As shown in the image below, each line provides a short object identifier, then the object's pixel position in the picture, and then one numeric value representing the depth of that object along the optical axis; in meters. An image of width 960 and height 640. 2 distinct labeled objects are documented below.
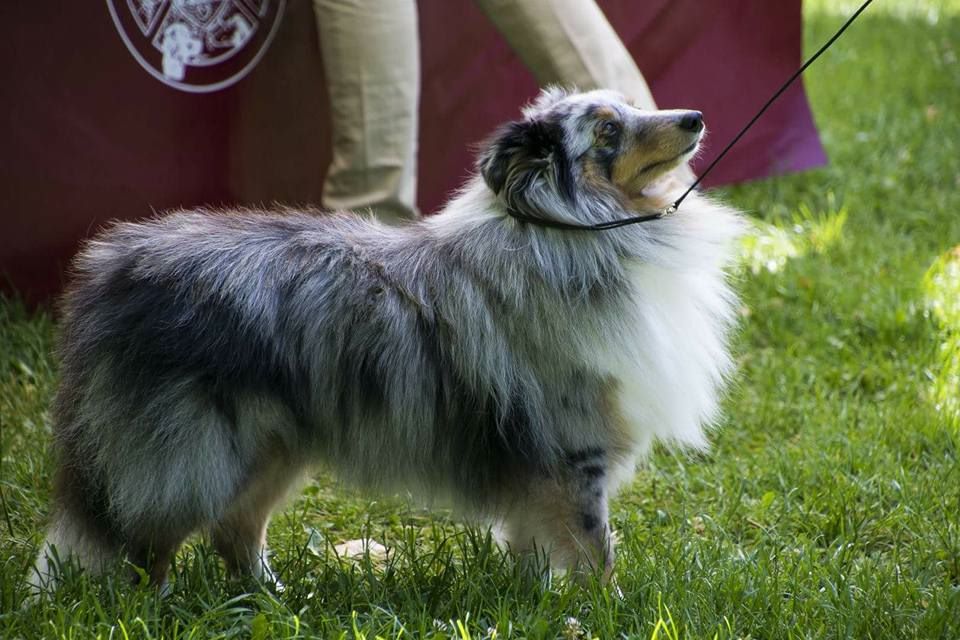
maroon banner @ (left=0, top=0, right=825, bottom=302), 9.15
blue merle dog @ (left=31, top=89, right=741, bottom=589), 5.81
